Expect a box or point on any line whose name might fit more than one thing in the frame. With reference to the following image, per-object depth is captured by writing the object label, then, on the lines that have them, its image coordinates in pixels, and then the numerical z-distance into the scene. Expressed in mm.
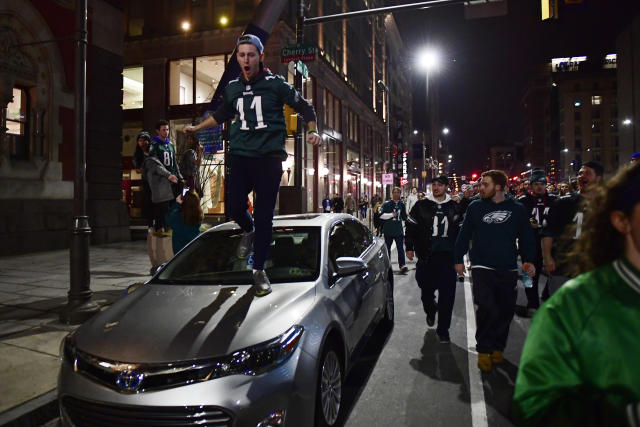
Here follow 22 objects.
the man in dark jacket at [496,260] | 4508
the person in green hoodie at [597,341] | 1121
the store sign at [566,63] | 119812
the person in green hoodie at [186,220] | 6109
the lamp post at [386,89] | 25028
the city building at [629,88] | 58625
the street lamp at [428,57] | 29041
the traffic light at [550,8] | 9000
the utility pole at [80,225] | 5297
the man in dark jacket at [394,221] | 11016
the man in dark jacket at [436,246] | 5340
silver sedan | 2289
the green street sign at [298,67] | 10788
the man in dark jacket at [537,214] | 6602
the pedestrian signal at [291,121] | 9367
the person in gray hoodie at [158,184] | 6344
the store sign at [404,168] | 59581
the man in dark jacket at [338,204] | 22375
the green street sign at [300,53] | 10531
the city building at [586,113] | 99062
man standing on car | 3504
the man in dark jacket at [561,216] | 5145
